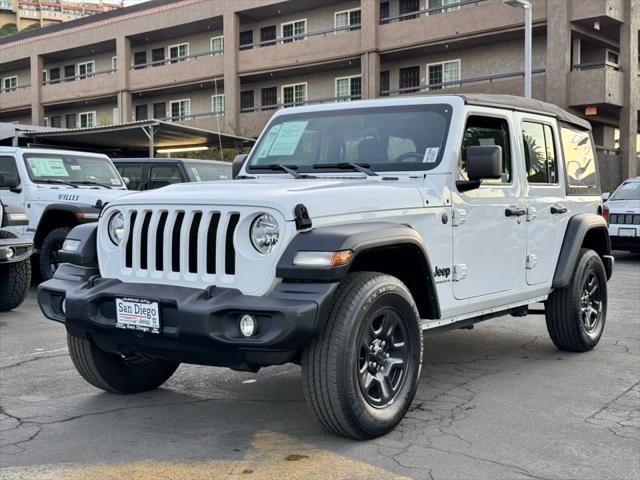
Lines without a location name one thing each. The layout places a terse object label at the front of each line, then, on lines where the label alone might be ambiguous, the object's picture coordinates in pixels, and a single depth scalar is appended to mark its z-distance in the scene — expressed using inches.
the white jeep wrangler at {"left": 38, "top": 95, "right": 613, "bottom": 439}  155.4
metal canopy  812.6
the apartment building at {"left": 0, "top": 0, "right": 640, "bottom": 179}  1070.4
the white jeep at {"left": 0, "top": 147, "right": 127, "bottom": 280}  410.9
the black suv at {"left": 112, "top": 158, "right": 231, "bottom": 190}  517.7
